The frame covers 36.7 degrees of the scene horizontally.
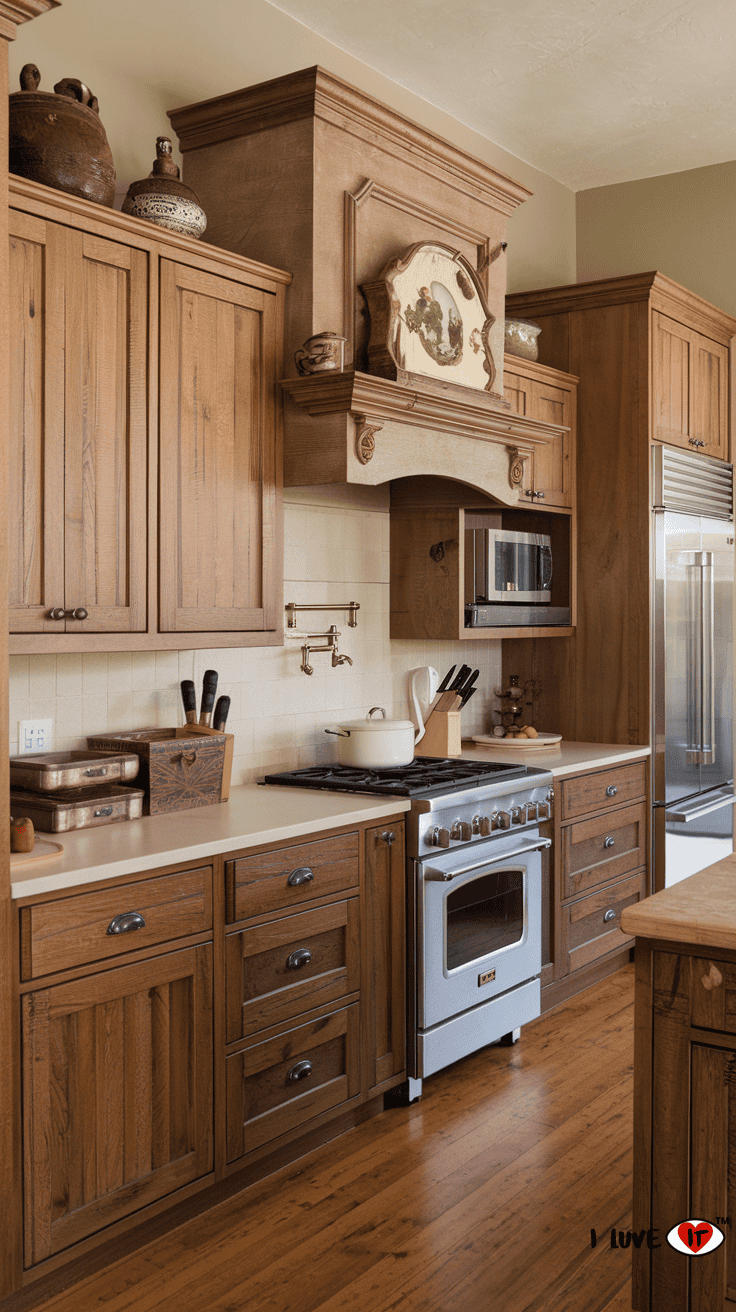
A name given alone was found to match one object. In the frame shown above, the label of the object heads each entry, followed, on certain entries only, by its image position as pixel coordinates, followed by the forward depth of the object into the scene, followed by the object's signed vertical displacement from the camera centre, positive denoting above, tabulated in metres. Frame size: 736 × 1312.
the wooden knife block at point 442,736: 3.96 -0.35
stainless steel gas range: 3.16 -0.79
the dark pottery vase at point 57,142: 2.52 +1.13
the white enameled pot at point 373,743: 3.52 -0.34
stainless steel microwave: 4.10 +0.27
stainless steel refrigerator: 4.60 -0.12
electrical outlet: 2.77 -0.25
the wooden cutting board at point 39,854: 2.21 -0.44
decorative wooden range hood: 3.14 +1.23
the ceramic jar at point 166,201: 2.84 +1.12
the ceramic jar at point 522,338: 4.39 +1.19
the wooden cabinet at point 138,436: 2.44 +0.49
